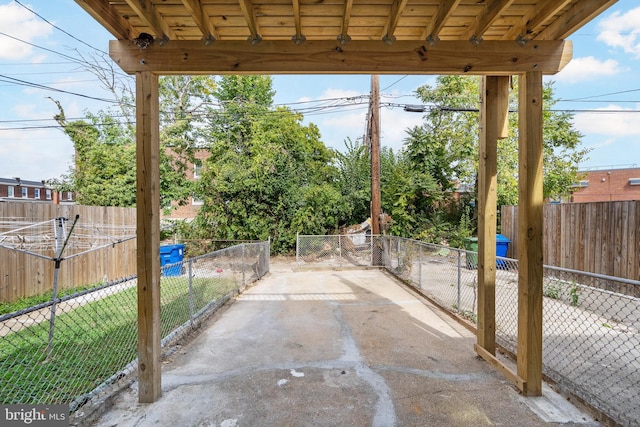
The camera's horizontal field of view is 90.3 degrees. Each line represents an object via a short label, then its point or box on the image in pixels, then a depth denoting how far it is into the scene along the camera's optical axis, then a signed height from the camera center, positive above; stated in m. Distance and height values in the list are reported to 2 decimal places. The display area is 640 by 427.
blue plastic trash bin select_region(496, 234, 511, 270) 9.54 -1.11
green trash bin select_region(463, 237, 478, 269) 9.16 -1.29
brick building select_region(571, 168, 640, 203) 27.03 +1.98
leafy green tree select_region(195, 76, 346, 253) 11.91 +0.49
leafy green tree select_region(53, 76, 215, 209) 12.43 +2.82
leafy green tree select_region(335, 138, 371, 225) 12.97 +1.09
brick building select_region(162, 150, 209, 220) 20.69 -0.06
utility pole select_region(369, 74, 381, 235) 10.41 +1.70
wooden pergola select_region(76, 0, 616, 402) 2.55 +1.25
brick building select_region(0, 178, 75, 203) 30.33 +1.90
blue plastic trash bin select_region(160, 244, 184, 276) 9.18 -1.33
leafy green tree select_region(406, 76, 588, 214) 12.67 +2.67
